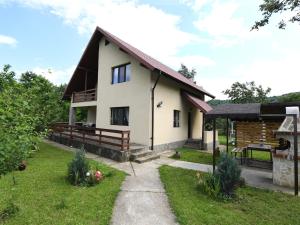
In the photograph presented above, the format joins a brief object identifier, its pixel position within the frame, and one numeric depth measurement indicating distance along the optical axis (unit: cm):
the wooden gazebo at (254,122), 741
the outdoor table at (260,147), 988
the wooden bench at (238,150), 988
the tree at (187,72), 3772
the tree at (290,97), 2741
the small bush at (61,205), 487
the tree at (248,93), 2961
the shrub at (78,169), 666
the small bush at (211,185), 585
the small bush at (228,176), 582
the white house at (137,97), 1259
